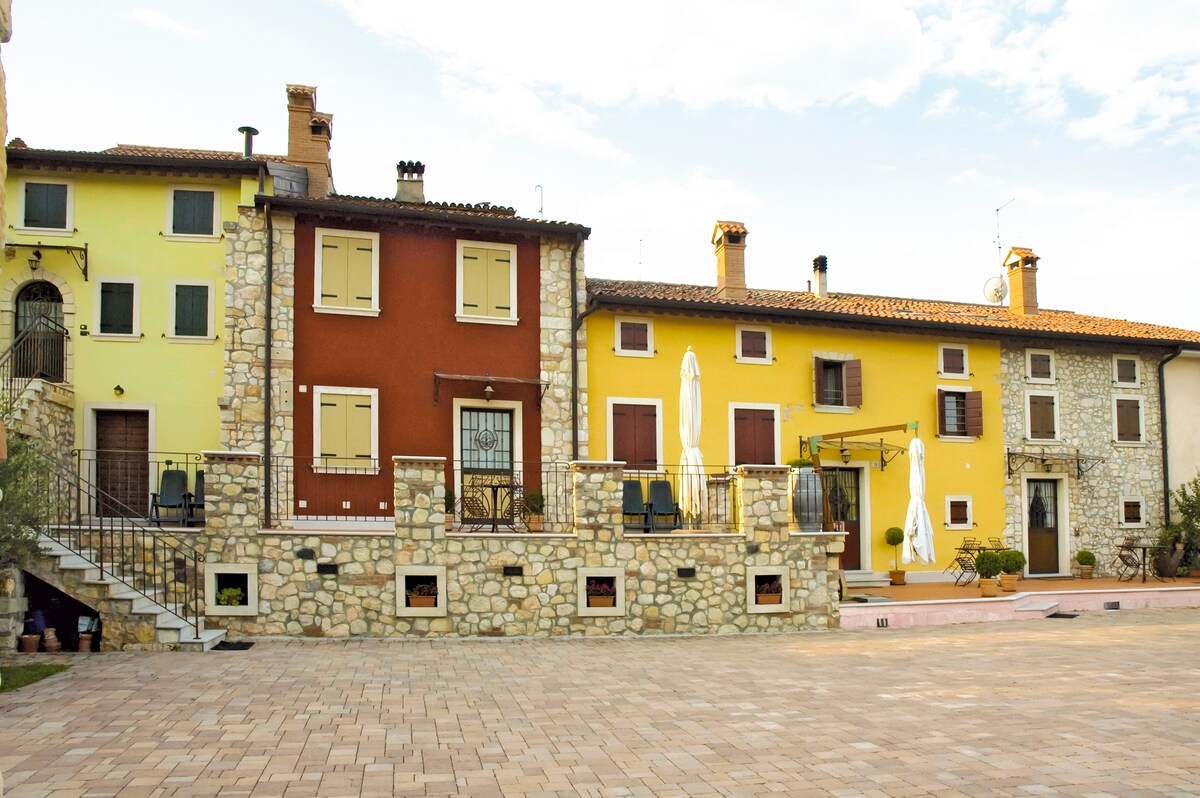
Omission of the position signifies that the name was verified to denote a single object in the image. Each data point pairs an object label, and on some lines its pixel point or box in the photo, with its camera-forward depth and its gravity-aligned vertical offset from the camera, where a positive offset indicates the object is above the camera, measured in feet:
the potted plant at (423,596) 42.70 -5.27
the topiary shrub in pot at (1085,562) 70.79 -6.75
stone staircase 37.65 -5.08
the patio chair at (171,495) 50.80 -0.77
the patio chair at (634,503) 53.40 -1.54
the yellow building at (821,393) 62.13 +5.69
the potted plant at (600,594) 44.47 -5.50
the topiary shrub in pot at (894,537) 66.85 -4.44
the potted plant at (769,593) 46.57 -5.77
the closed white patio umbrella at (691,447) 50.08 +1.53
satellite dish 88.17 +16.80
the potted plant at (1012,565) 60.13 -6.05
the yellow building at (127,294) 55.11 +11.02
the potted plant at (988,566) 62.59 -6.11
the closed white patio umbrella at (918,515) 56.49 -2.53
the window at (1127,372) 75.87 +7.93
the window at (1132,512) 74.54 -3.18
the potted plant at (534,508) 50.16 -1.70
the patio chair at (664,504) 52.03 -1.58
